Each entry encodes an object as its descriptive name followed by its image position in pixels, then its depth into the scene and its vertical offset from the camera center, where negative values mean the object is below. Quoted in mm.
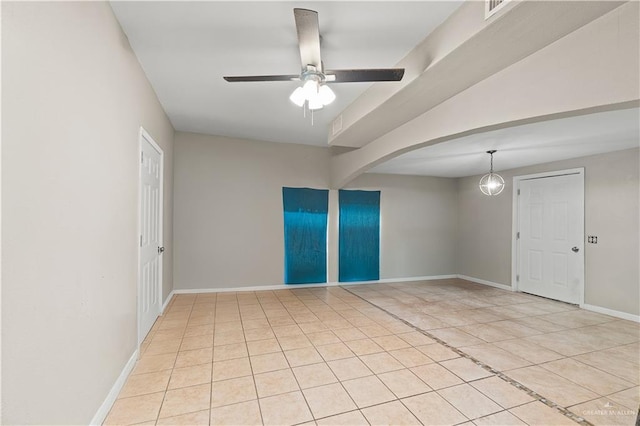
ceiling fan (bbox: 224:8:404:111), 1855 +962
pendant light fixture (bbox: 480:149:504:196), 4801 +512
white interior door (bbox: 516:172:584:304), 4645 -377
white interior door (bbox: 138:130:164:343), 2875 -259
